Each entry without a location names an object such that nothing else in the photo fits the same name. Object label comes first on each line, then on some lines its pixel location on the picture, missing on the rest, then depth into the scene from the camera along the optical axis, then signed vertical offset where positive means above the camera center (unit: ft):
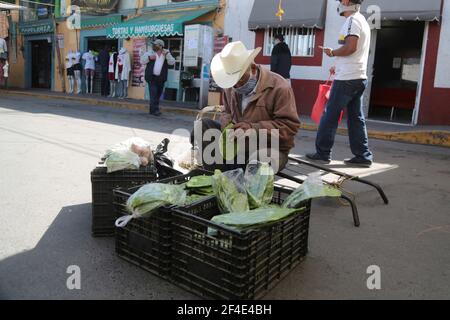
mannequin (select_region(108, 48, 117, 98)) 55.06 +1.17
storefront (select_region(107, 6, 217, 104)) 45.13 +4.31
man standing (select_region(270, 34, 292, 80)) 35.81 +2.38
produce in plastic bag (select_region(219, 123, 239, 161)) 10.73 -1.48
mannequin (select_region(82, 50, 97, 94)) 59.00 +1.42
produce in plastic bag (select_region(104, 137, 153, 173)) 9.78 -1.76
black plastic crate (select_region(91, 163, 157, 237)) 9.87 -2.45
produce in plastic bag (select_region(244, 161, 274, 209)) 8.98 -2.08
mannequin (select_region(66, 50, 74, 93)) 61.57 +0.79
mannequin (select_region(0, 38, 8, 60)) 65.82 +3.44
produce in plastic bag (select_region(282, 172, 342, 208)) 8.43 -2.00
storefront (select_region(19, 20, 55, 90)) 71.92 +2.99
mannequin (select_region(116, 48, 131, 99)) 53.26 +1.37
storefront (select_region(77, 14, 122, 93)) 57.67 +5.56
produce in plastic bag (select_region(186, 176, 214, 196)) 9.55 -2.25
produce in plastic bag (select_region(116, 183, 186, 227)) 7.86 -2.15
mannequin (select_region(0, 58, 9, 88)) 67.26 +0.46
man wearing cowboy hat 10.62 -0.22
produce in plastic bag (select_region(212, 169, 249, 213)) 8.63 -2.18
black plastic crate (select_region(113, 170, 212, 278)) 7.88 -2.99
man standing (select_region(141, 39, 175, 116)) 36.76 +1.02
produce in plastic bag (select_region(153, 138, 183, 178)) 11.45 -2.20
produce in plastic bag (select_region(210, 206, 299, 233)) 7.27 -2.24
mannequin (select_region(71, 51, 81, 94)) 60.95 +1.27
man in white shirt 17.08 +0.36
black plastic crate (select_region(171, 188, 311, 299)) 6.91 -2.86
